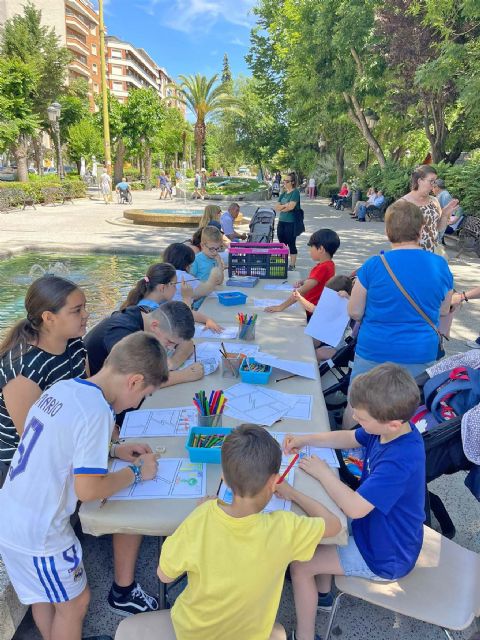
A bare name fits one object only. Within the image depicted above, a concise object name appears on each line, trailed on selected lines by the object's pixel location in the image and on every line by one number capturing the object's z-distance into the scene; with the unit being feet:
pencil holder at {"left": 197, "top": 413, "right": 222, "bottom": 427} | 6.91
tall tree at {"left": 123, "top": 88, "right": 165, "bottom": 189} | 110.52
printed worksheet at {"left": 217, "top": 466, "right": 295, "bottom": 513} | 5.59
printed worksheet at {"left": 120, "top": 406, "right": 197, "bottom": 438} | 7.19
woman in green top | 27.50
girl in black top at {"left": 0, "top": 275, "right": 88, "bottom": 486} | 6.63
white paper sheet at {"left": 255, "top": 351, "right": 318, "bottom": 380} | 9.27
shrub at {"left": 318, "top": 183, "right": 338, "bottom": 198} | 99.57
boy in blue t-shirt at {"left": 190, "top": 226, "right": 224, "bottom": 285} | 16.47
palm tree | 97.55
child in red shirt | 13.79
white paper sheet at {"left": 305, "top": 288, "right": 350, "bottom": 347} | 11.50
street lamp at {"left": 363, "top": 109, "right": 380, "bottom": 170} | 64.18
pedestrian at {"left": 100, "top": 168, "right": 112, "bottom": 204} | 82.79
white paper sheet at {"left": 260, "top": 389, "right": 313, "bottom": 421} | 7.71
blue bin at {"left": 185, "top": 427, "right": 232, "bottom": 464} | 6.31
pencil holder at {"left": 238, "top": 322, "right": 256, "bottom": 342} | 11.25
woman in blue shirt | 9.05
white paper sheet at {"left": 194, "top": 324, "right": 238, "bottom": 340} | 11.58
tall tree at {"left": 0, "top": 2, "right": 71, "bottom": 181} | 98.58
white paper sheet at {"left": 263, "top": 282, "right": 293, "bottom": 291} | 16.34
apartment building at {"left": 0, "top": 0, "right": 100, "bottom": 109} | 176.24
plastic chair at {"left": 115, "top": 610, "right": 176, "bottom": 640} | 5.24
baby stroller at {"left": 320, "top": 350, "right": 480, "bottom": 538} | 6.93
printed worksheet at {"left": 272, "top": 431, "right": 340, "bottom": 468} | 6.54
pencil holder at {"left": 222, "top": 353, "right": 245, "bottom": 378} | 9.11
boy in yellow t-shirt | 4.73
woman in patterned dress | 15.60
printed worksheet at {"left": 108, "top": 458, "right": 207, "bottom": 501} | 5.80
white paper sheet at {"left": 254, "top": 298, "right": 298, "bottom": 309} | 14.34
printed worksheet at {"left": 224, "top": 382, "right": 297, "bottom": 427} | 7.57
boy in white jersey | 5.41
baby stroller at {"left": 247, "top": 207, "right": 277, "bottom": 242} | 30.07
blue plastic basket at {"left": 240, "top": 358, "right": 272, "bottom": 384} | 8.80
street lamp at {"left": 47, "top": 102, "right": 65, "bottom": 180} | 73.10
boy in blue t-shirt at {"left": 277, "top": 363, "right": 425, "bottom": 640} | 5.77
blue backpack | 7.24
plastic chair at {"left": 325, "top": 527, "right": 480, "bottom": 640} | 5.61
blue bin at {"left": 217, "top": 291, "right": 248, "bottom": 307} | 14.41
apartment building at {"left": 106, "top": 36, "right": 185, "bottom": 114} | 266.77
